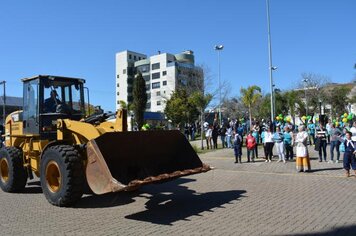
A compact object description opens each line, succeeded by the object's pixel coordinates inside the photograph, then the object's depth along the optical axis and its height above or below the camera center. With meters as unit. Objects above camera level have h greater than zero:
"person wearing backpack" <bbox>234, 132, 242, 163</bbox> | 16.66 -0.56
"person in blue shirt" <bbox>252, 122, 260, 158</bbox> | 20.06 +0.14
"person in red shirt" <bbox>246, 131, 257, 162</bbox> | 17.05 -0.45
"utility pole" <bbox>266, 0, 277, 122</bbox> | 26.67 +3.16
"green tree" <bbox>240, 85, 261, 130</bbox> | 38.60 +3.78
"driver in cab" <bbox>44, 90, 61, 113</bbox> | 10.20 +0.91
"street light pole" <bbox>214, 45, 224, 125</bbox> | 42.97 +9.46
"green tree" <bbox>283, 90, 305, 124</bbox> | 60.09 +4.71
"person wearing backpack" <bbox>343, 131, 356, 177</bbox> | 12.07 -0.76
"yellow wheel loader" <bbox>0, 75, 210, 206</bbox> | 8.12 -0.30
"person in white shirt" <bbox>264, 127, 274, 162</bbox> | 16.67 -0.46
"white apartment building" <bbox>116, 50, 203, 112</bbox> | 104.31 +17.95
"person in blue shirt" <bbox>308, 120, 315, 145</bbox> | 22.21 +0.07
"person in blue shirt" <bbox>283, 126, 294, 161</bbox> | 16.59 -0.35
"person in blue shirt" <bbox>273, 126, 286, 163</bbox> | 16.69 -0.43
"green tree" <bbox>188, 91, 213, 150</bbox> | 25.03 +2.17
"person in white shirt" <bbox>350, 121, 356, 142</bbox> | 14.65 +0.01
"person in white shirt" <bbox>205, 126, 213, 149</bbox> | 24.41 -0.08
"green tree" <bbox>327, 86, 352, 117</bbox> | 60.62 +4.61
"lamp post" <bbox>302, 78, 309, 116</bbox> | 57.56 +6.18
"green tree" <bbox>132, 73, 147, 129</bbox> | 50.62 +5.13
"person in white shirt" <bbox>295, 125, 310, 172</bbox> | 13.71 -0.75
